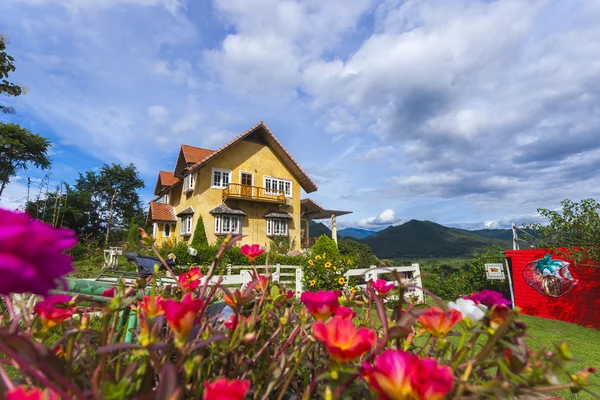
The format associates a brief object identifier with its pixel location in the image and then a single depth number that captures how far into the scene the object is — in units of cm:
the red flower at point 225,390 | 38
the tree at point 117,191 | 3112
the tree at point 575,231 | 649
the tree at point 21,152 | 1888
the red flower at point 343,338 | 49
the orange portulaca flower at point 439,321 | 61
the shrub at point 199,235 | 1484
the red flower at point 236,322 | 63
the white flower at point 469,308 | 62
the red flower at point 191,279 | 87
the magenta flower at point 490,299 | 62
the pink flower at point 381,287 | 91
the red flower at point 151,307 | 60
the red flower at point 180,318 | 47
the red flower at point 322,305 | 67
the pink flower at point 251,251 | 101
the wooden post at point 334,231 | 1895
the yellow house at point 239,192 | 1614
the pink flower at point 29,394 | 35
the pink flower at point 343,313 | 68
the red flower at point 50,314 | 64
